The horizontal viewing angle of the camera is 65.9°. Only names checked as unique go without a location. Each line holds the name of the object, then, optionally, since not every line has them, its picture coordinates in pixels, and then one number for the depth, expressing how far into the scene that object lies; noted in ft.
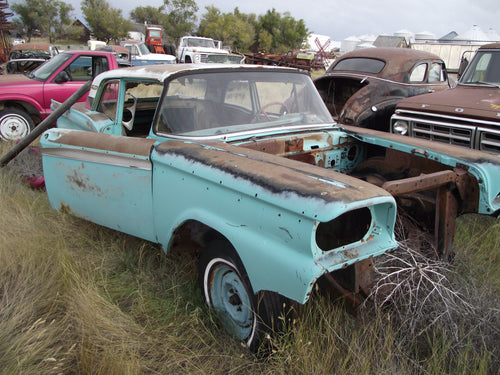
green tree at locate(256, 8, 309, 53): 161.38
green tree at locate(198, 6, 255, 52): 145.38
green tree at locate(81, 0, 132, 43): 153.99
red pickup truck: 21.81
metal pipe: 15.05
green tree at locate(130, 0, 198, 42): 157.58
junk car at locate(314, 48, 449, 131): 20.20
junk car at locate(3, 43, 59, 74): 29.22
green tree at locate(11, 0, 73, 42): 176.14
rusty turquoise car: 6.09
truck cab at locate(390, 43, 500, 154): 13.84
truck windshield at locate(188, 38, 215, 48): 71.20
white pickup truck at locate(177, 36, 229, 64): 63.16
